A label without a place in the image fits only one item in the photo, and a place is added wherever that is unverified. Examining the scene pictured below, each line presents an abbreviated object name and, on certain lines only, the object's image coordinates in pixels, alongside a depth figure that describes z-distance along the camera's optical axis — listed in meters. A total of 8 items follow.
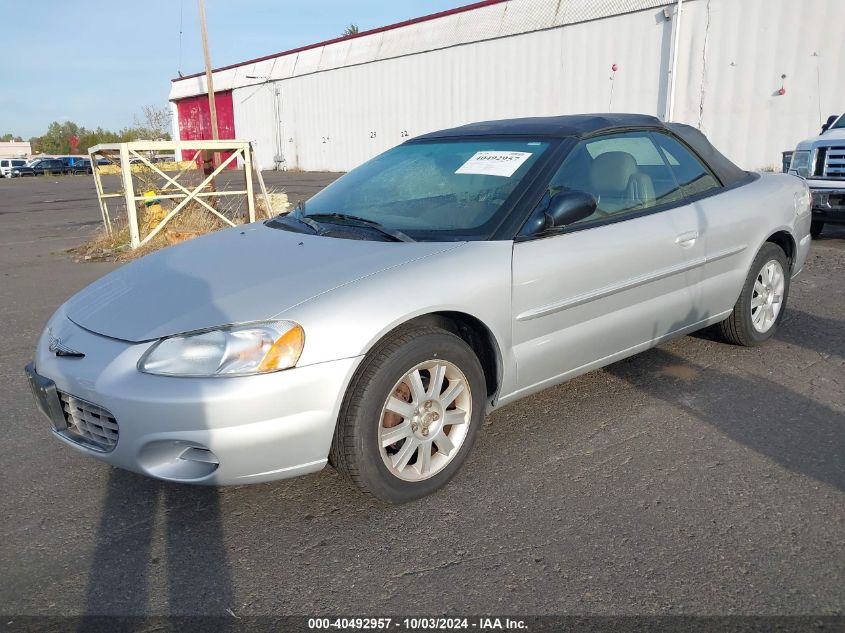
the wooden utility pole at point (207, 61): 23.37
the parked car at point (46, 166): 51.62
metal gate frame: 9.48
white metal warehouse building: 16.19
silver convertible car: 2.48
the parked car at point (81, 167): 54.31
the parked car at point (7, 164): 50.44
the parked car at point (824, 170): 8.27
